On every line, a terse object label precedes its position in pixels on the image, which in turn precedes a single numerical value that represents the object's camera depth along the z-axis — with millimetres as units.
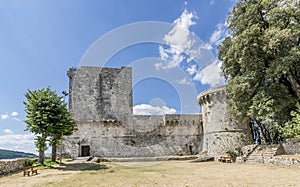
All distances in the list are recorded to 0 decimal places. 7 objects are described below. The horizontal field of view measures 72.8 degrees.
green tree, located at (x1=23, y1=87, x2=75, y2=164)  13617
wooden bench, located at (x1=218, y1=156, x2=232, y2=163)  15023
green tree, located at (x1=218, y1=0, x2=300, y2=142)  12180
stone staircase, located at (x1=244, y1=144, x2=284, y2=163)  12702
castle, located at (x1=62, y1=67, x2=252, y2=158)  19625
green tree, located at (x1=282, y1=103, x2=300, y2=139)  10912
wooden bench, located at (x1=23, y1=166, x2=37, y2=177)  10125
